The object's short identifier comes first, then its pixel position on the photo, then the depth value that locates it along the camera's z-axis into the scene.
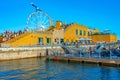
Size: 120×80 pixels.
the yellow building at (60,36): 29.24
